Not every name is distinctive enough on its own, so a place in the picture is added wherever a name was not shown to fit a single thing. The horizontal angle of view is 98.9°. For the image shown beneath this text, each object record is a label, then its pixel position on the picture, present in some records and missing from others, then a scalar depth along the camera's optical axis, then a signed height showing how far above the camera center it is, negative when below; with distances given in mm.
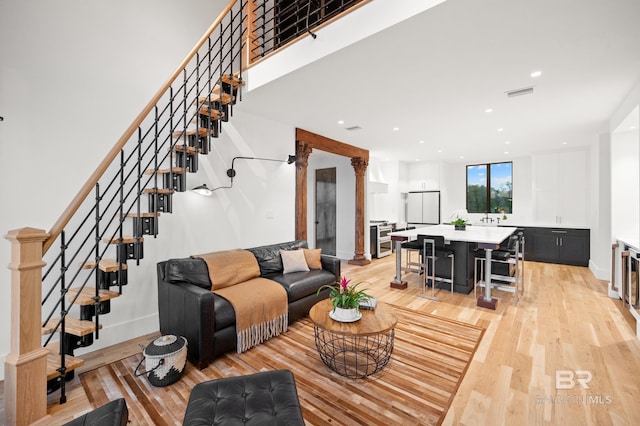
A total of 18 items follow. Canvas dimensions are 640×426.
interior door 7383 +60
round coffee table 2139 -1315
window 7566 +686
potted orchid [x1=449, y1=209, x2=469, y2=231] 5133 -229
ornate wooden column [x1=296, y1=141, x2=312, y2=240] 4902 +334
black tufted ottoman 1310 -983
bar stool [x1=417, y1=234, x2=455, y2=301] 4183 -680
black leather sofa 2414 -896
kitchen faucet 7459 -199
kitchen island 3873 -622
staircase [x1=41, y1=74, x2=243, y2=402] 2092 -176
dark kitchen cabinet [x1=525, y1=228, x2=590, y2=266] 6023 -794
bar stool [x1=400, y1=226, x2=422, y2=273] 4595 -584
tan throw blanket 2697 -862
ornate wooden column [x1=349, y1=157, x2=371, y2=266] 6492 +27
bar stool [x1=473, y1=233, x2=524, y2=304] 4051 -709
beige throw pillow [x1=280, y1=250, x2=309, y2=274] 3708 -669
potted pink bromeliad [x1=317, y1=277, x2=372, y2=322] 2264 -781
